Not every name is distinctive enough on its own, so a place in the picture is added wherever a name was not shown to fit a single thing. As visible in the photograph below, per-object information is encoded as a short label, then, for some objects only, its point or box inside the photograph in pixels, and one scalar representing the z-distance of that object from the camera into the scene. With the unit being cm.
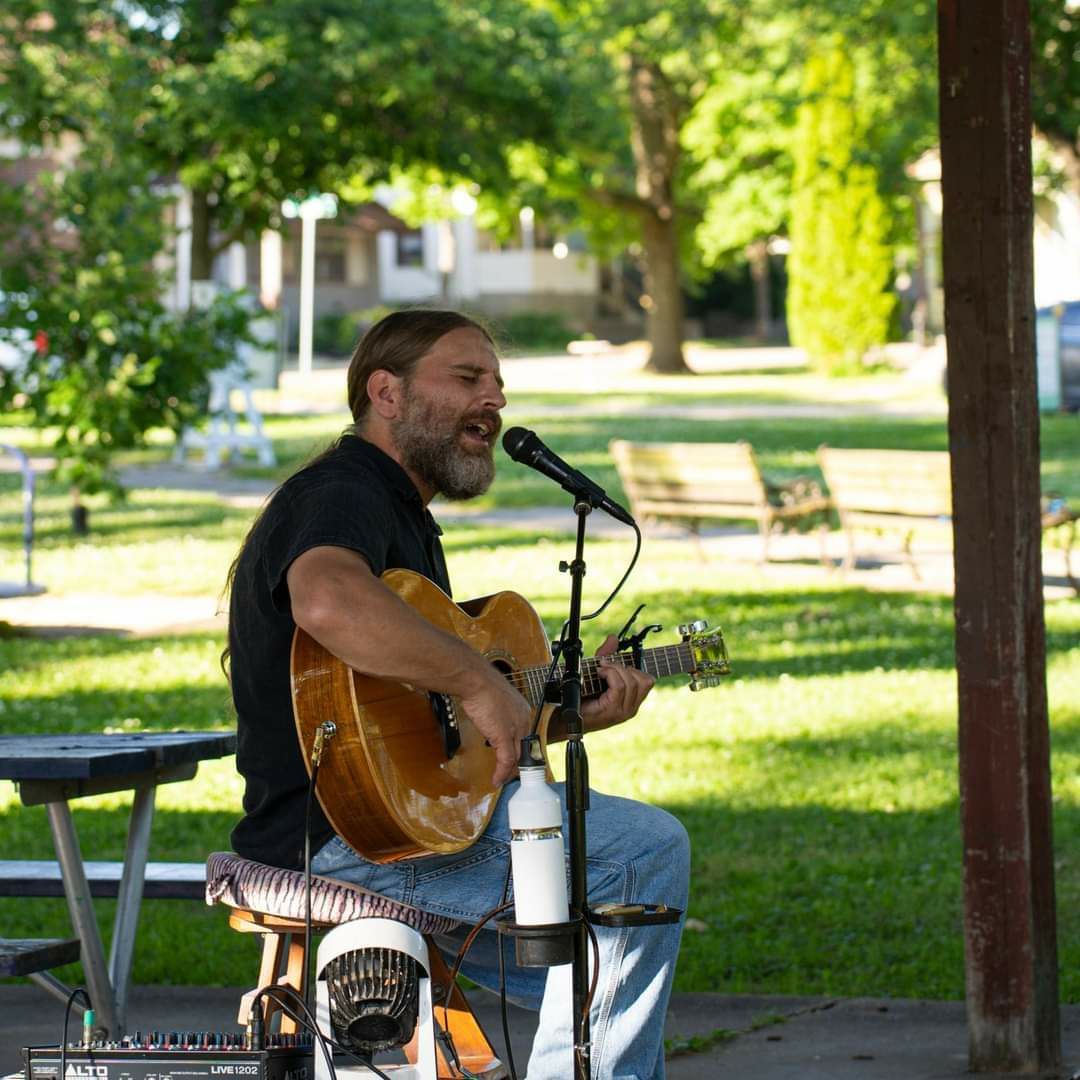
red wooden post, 735
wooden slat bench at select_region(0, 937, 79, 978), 668
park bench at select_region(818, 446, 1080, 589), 1965
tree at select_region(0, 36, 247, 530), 2438
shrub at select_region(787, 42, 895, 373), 6511
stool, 613
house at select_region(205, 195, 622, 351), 10839
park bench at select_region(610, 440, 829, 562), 2164
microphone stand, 569
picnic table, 680
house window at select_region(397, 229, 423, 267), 11255
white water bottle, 558
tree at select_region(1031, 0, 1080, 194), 3213
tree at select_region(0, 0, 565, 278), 3997
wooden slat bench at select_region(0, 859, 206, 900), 780
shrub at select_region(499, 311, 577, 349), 9618
